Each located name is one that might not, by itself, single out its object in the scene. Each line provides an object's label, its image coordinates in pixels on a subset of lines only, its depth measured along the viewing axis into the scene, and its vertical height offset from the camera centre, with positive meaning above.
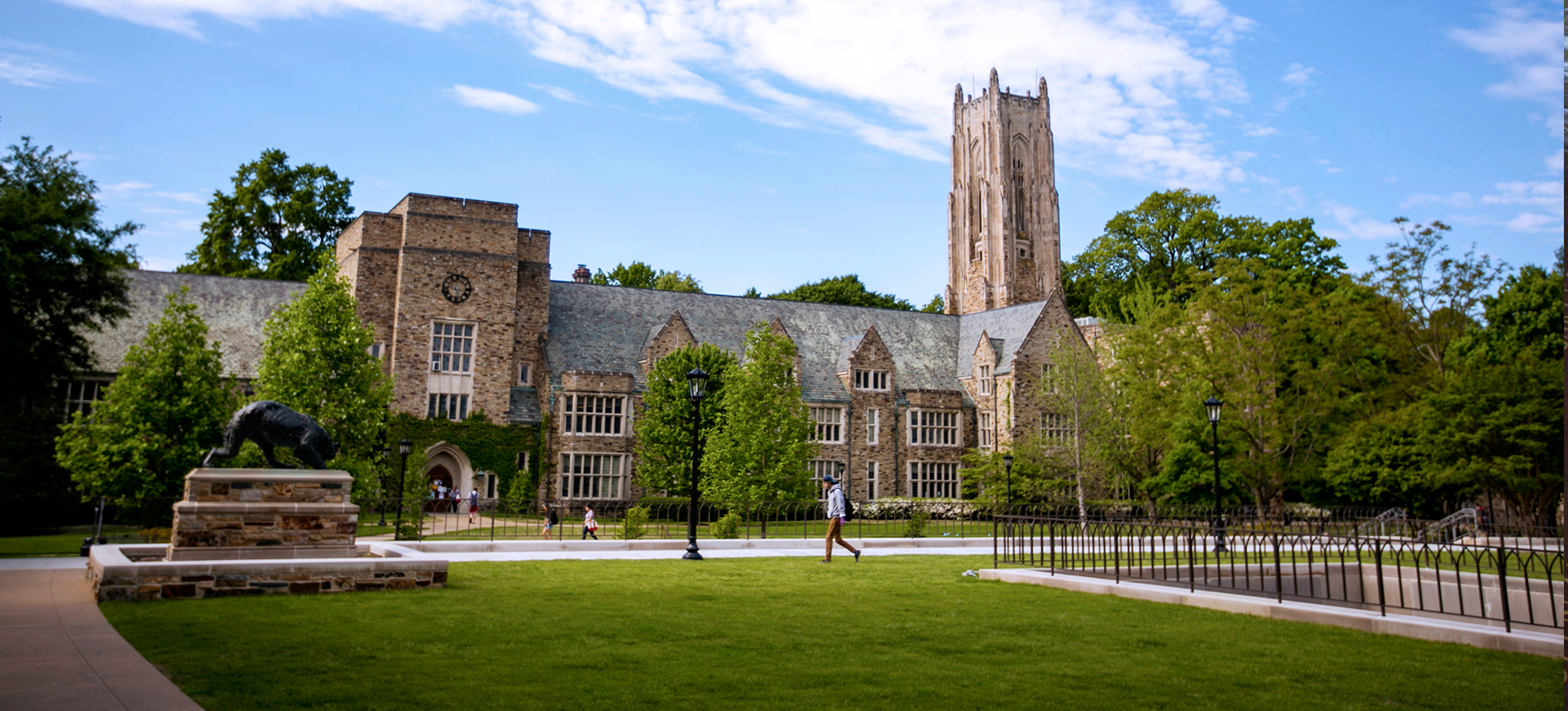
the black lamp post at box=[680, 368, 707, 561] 20.48 +2.08
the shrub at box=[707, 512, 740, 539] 26.25 -0.50
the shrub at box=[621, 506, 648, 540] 25.66 -0.46
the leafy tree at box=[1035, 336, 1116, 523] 42.34 +4.03
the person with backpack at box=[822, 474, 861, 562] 19.67 -0.01
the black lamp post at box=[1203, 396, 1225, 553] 24.83 +2.41
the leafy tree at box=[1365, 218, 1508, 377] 40.50 +8.46
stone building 42.41 +6.65
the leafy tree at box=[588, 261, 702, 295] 71.81 +15.32
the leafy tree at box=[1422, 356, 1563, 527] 30.70 +2.49
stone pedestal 14.69 -0.24
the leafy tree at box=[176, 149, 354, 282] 53.78 +13.98
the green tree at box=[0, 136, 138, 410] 31.09 +6.75
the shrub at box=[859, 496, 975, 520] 45.28 +0.07
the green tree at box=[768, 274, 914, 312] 76.12 +15.33
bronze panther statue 15.84 +0.99
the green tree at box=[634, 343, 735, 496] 40.88 +3.35
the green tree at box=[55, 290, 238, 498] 29.27 +2.11
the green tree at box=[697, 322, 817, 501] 36.22 +2.26
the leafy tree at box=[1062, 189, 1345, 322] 56.81 +15.51
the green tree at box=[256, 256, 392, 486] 31.83 +3.99
